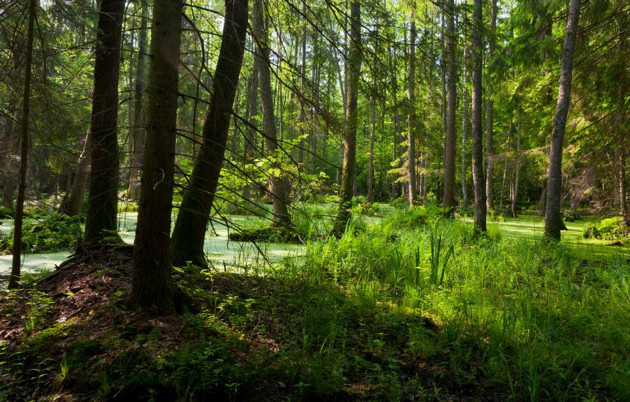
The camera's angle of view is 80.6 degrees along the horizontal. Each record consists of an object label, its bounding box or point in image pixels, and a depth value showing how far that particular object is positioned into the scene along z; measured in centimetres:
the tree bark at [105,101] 399
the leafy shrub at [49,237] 586
